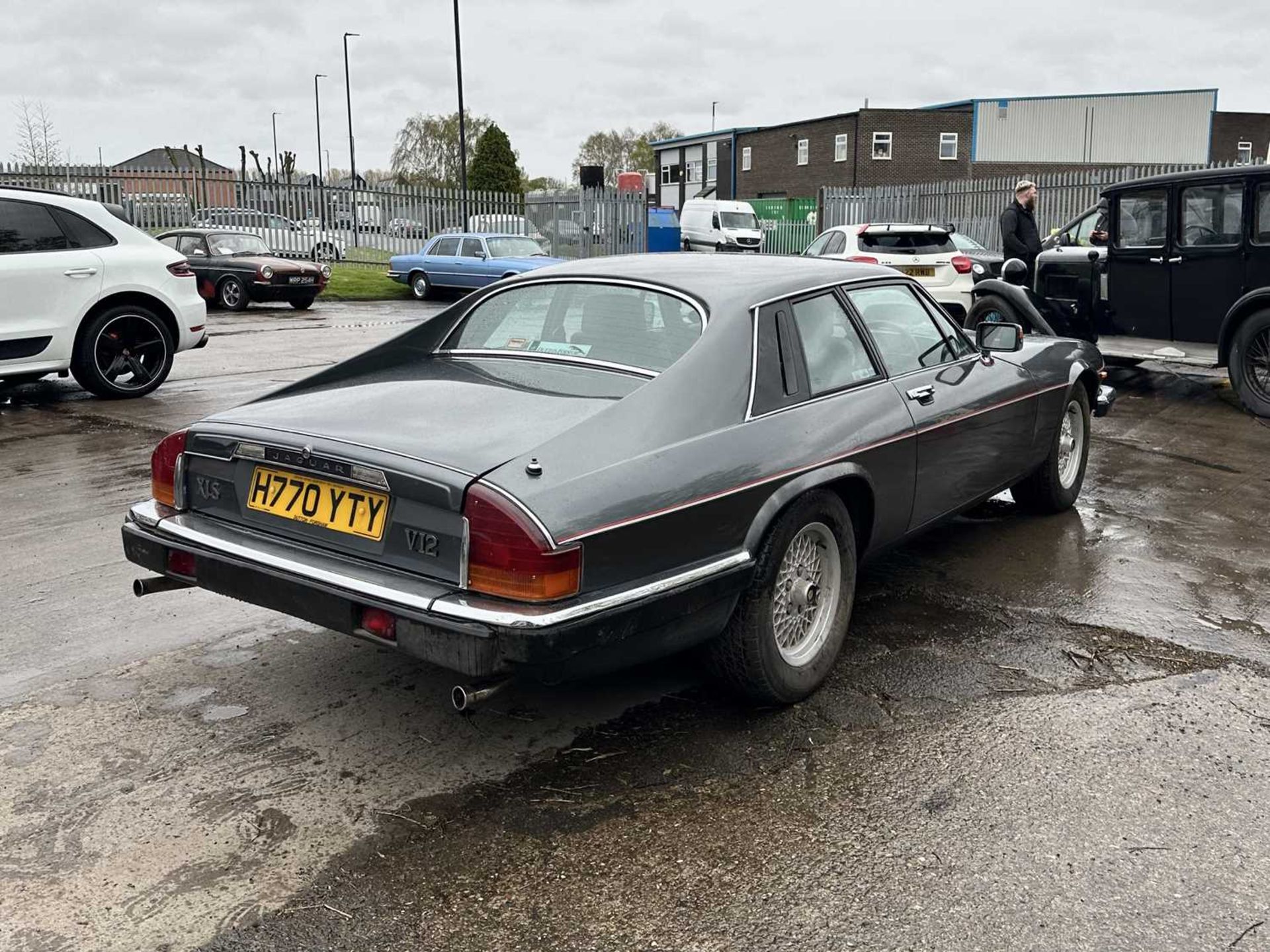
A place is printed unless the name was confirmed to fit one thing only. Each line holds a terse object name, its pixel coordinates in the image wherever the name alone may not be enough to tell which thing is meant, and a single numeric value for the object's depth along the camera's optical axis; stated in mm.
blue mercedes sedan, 23312
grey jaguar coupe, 3148
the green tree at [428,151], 78812
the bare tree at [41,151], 33562
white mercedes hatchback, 14188
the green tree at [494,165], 62625
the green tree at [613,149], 97750
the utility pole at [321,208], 29016
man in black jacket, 13555
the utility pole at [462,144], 31592
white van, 35250
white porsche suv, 9398
